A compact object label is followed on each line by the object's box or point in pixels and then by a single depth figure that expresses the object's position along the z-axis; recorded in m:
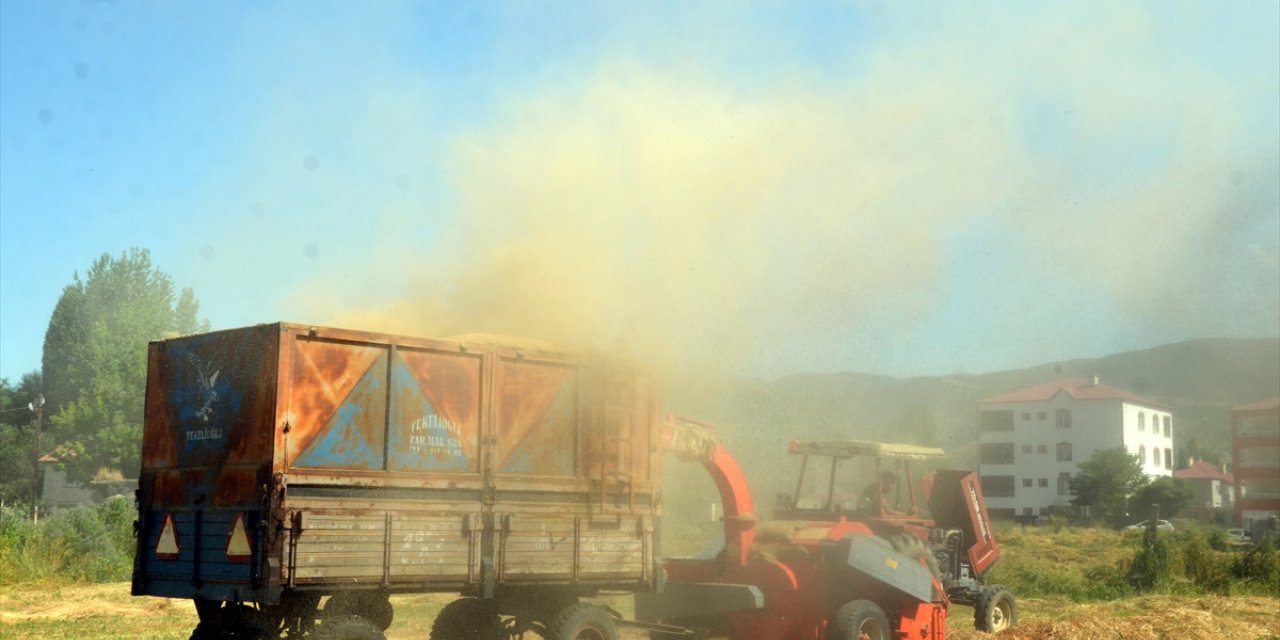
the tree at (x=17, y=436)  82.81
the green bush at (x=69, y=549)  28.22
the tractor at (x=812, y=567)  15.17
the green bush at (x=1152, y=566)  29.47
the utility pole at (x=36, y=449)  54.53
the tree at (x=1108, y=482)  86.38
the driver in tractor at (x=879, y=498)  16.64
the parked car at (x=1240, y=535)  59.61
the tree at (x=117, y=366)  69.19
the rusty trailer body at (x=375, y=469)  10.82
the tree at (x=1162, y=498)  85.56
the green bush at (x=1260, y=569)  28.66
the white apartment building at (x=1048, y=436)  98.31
